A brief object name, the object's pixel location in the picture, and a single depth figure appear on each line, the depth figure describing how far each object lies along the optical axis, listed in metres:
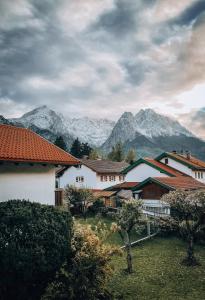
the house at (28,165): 16.97
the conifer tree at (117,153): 107.69
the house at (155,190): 32.83
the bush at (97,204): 42.06
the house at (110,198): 47.48
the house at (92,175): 59.44
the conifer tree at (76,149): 104.71
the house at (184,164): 49.12
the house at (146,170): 43.88
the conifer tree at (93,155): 98.94
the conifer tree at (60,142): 104.79
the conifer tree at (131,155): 103.82
